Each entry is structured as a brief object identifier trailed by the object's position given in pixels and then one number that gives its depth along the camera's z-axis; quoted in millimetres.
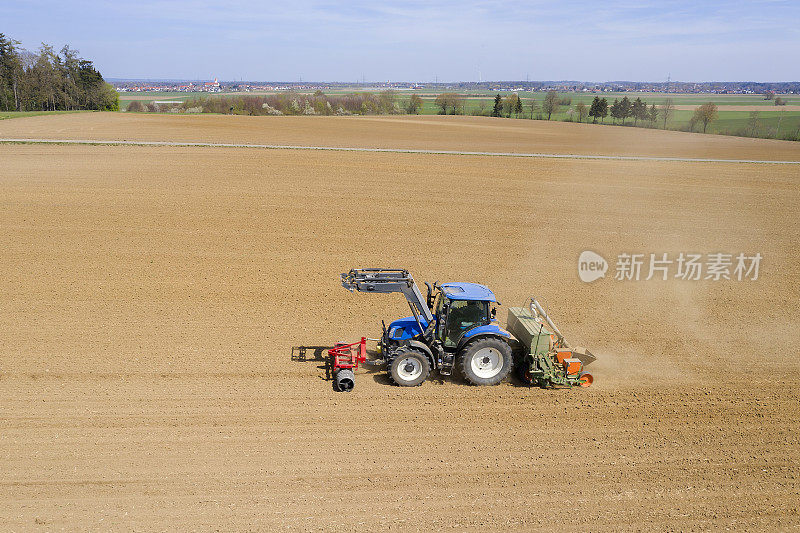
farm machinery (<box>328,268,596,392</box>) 11508
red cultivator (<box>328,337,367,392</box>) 11487
